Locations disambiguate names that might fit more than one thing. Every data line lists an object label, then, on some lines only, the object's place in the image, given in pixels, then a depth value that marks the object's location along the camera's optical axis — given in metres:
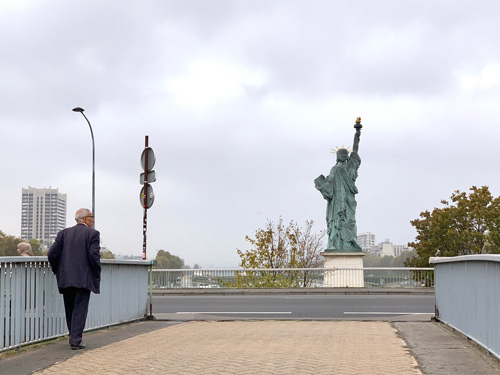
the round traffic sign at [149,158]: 14.95
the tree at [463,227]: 50.44
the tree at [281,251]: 38.12
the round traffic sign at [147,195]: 15.05
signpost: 14.98
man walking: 8.71
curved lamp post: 35.31
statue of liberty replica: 31.09
